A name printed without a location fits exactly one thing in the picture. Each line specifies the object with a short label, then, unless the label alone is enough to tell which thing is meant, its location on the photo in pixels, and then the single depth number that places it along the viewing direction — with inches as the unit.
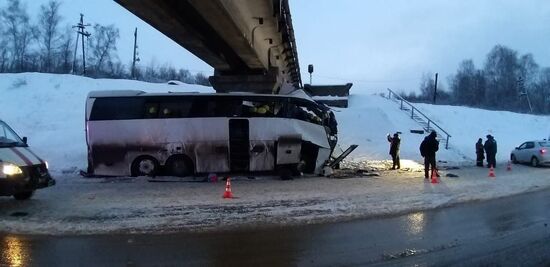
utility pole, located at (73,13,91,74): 2874.0
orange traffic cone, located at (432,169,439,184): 668.3
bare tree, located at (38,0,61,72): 3265.3
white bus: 702.5
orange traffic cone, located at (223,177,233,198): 514.3
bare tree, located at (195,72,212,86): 3484.7
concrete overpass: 527.8
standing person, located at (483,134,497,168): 994.7
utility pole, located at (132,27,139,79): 2903.5
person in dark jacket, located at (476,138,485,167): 1061.1
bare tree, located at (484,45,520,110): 4156.0
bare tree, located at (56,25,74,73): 3230.8
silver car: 1071.9
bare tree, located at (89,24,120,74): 3622.0
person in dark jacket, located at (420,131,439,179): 727.1
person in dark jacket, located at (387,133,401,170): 913.5
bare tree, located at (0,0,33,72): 3129.2
